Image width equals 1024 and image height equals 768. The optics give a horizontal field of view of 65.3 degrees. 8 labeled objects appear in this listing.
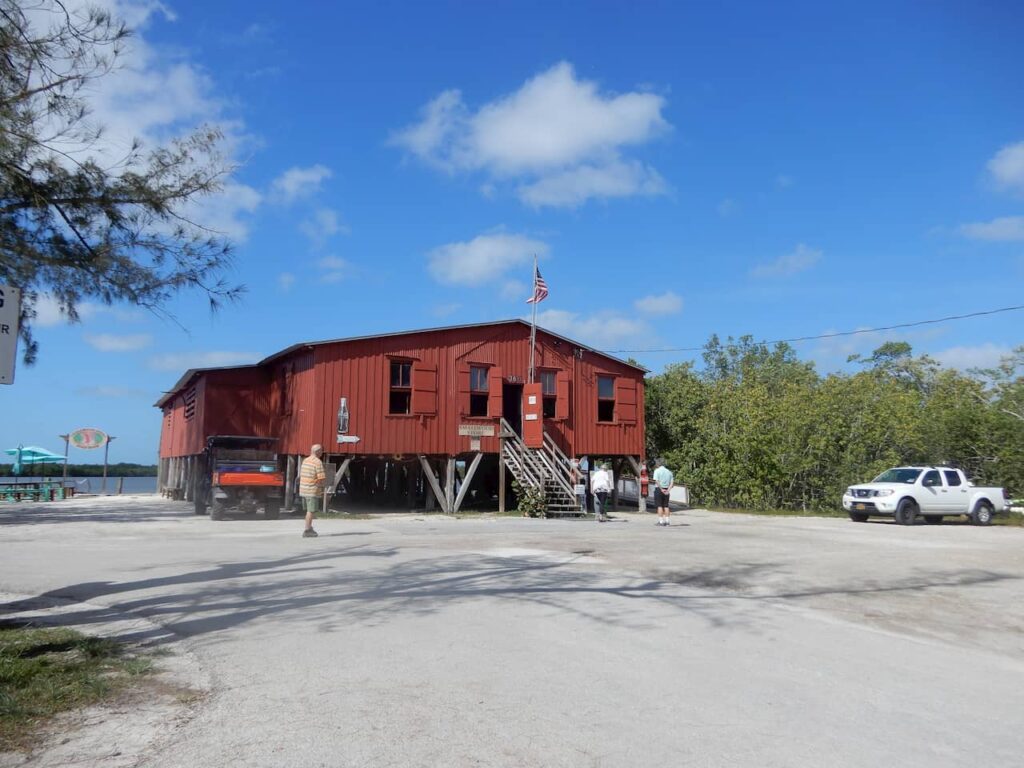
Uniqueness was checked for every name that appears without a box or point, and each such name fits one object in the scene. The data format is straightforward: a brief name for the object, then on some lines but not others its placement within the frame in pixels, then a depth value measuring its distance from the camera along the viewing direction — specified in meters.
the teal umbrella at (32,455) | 40.97
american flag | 26.73
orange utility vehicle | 20.72
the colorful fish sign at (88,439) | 39.34
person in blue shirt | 20.12
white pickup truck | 21.86
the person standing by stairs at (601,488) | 22.52
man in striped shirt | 14.48
